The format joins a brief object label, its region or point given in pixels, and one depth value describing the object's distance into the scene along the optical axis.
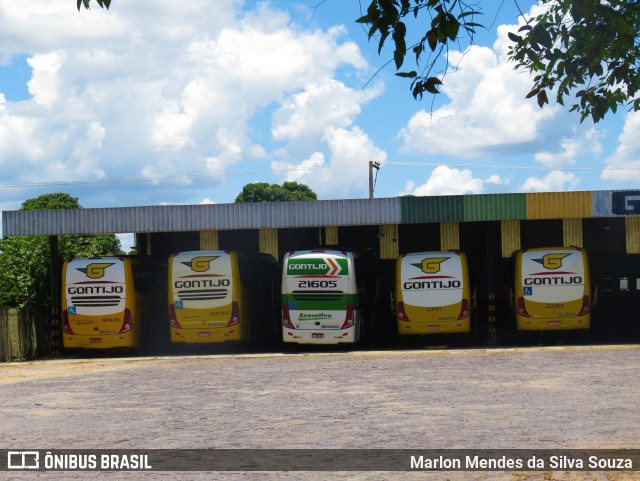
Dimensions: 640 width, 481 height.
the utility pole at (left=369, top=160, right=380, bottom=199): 62.46
